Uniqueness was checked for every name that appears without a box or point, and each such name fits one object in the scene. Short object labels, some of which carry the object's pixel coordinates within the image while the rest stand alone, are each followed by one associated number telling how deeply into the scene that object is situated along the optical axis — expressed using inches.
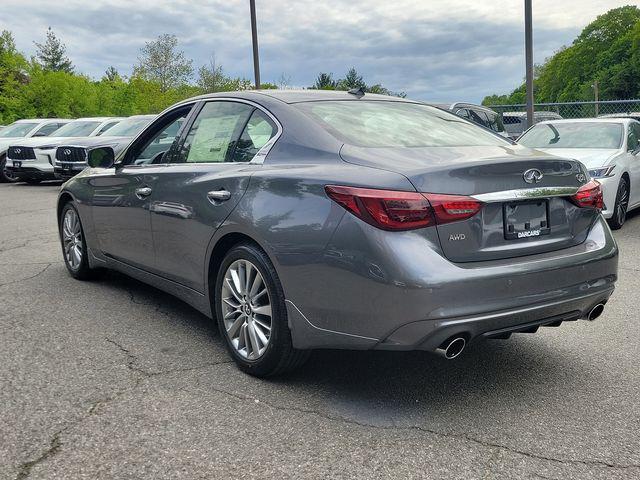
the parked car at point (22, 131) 785.6
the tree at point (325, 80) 3356.3
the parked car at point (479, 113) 627.0
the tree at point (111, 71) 4717.0
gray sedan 121.9
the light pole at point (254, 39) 815.1
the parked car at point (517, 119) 861.0
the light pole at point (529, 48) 596.1
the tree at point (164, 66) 1819.6
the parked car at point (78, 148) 605.9
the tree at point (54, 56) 3927.2
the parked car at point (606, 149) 345.7
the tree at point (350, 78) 3205.0
